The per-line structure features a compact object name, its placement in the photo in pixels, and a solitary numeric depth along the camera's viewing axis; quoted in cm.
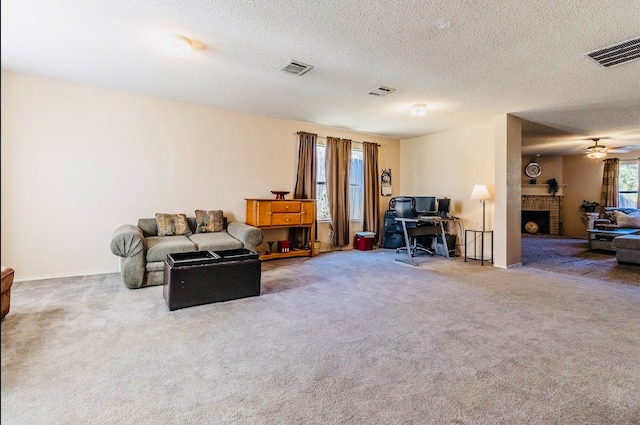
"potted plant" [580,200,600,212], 890
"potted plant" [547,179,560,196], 961
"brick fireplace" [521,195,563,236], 970
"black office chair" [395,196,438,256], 541
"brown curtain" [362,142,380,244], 686
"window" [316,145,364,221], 682
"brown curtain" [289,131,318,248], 599
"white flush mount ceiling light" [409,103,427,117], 482
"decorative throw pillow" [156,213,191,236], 448
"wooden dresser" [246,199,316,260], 522
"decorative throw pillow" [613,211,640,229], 730
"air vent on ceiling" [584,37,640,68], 293
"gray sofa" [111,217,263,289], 362
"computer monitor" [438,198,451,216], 625
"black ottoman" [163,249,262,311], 308
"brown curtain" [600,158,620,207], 866
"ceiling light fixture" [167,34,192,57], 298
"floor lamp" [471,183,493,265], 537
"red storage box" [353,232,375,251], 659
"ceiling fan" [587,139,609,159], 732
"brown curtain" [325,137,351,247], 636
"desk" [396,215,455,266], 535
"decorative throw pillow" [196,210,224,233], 485
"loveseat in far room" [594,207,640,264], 524
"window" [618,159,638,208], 855
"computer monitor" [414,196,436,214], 633
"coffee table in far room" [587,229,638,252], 641
